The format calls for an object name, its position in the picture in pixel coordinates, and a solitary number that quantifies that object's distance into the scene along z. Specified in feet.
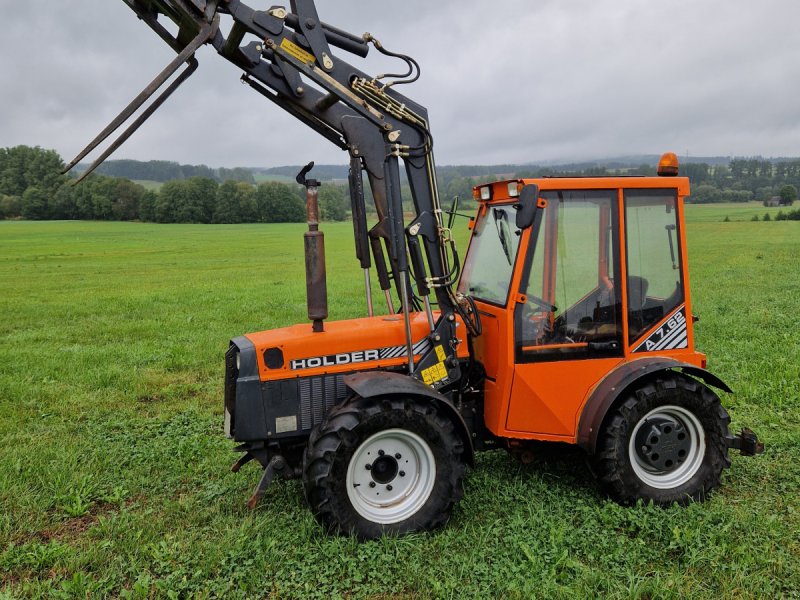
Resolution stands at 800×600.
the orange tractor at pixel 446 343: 14.71
